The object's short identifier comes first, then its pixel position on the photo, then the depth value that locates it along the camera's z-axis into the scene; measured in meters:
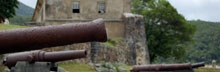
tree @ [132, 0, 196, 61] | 34.88
